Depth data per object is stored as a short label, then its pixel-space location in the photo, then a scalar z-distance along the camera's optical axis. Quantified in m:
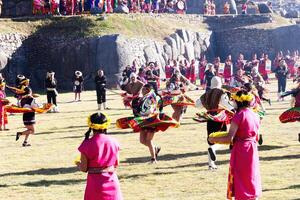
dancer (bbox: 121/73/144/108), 23.03
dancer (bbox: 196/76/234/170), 14.94
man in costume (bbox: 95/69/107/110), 30.44
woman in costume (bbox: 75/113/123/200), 9.50
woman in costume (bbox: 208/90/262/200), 11.03
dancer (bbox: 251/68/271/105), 23.94
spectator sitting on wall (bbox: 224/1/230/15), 64.25
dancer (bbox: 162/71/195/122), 22.61
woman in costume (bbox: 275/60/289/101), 34.81
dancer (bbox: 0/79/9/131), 23.59
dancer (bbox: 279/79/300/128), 17.11
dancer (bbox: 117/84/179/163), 15.98
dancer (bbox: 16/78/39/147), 19.91
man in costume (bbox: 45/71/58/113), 30.19
